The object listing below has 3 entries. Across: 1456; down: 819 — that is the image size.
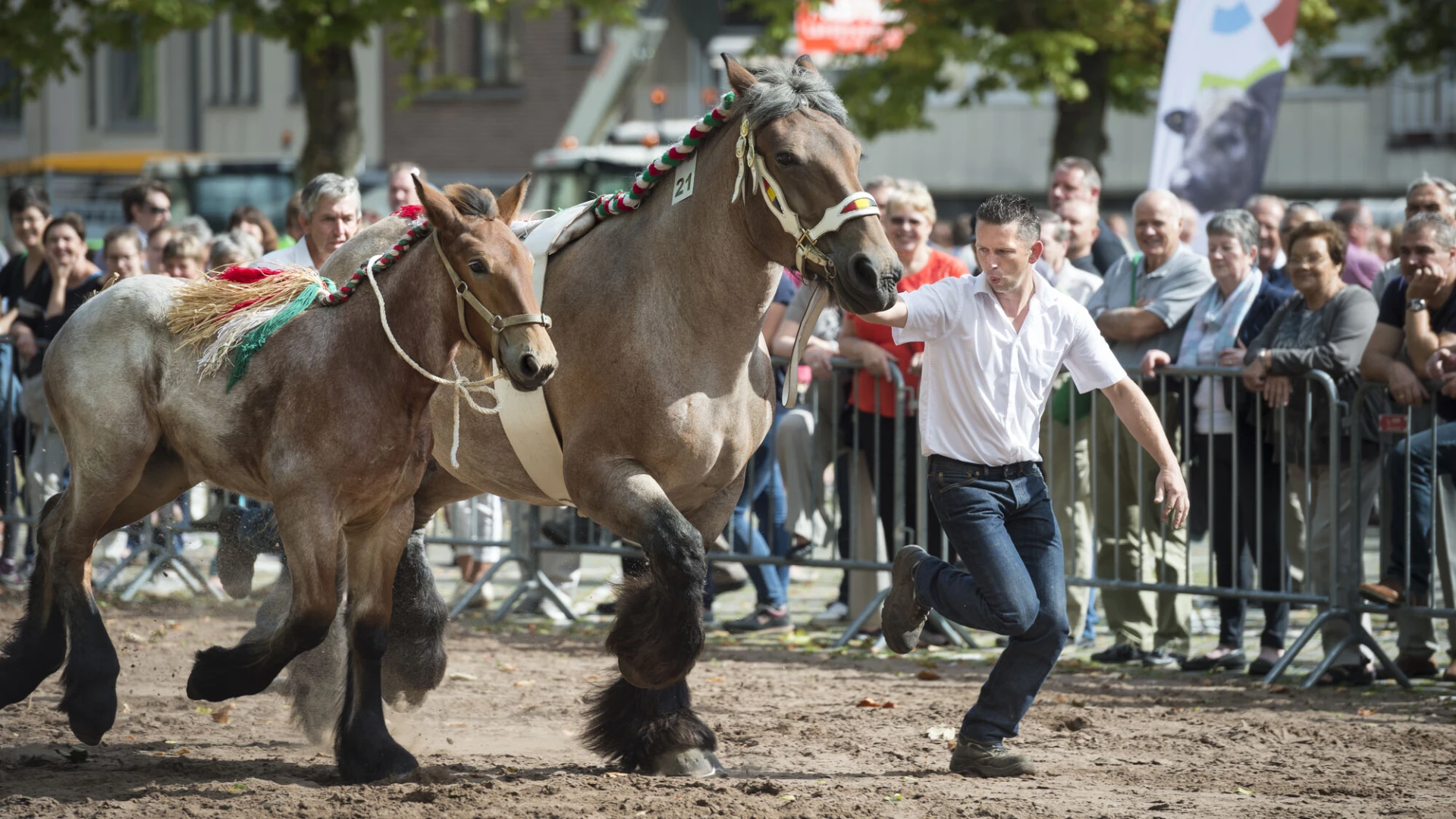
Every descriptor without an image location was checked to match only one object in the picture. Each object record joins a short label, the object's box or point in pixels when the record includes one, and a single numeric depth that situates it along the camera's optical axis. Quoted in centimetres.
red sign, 4522
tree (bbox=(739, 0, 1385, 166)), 3944
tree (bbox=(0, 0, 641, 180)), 3591
